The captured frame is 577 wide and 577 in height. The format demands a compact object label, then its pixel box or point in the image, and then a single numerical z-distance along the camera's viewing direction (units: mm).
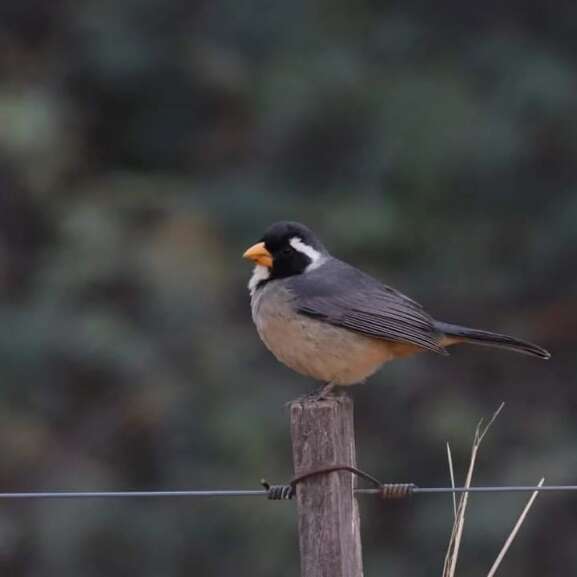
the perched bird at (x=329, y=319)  11773
